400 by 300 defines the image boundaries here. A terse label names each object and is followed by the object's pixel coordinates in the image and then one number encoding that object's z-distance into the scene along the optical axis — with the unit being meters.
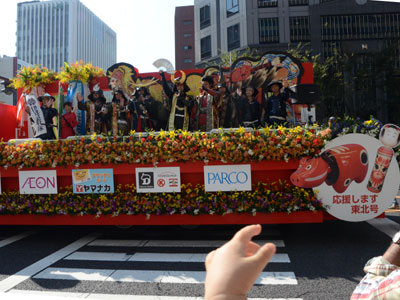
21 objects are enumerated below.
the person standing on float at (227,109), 8.93
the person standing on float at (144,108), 9.59
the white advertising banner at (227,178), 5.49
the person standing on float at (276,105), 8.43
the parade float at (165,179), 5.44
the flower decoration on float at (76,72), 9.17
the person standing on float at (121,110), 9.70
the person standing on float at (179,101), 9.25
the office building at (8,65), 69.75
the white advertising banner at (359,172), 5.34
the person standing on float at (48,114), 8.88
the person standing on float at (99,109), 9.61
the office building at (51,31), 129.75
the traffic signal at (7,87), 10.20
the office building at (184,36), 62.00
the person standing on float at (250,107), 8.77
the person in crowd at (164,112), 9.60
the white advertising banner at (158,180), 5.67
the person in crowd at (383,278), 1.29
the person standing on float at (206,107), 8.82
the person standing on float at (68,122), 9.55
